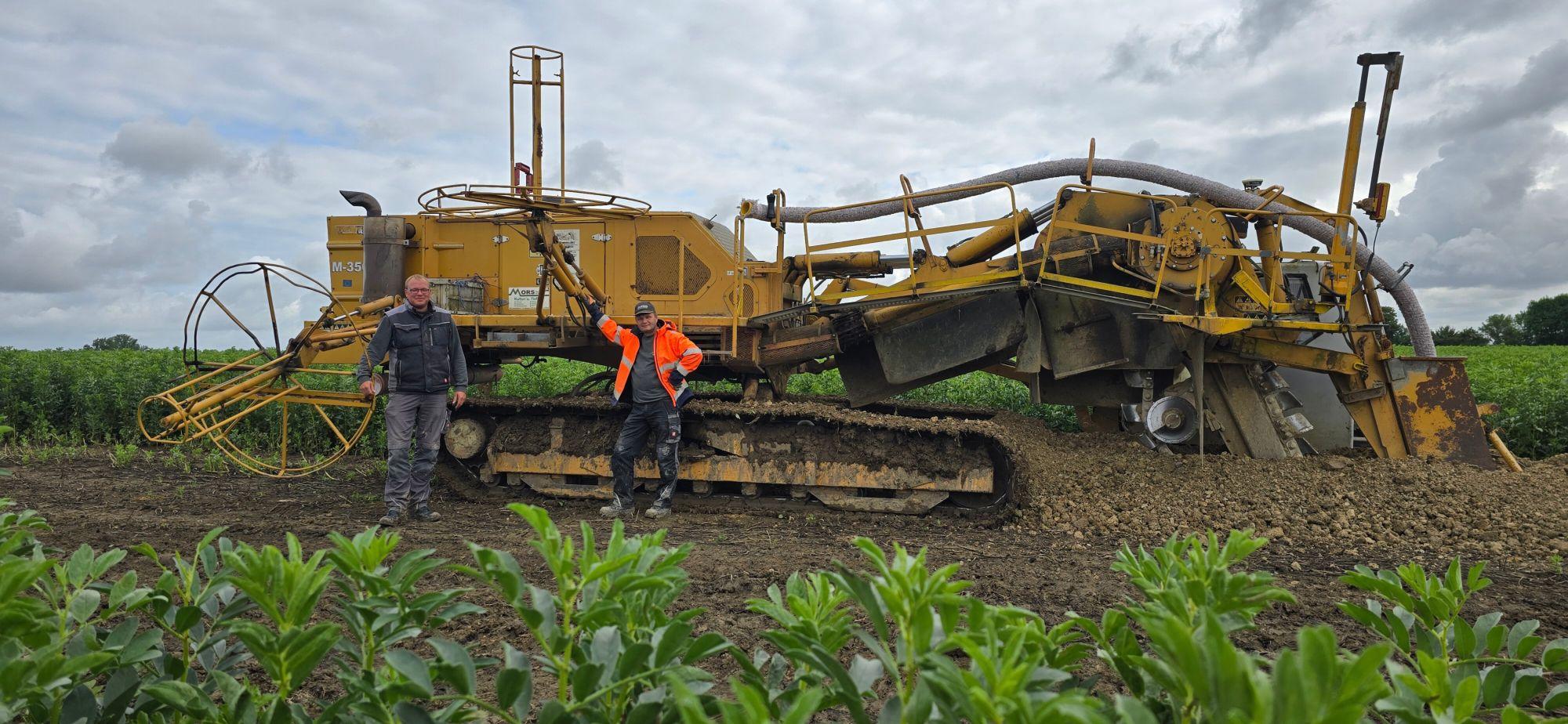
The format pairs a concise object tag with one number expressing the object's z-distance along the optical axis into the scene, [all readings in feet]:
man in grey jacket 25.23
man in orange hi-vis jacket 25.63
